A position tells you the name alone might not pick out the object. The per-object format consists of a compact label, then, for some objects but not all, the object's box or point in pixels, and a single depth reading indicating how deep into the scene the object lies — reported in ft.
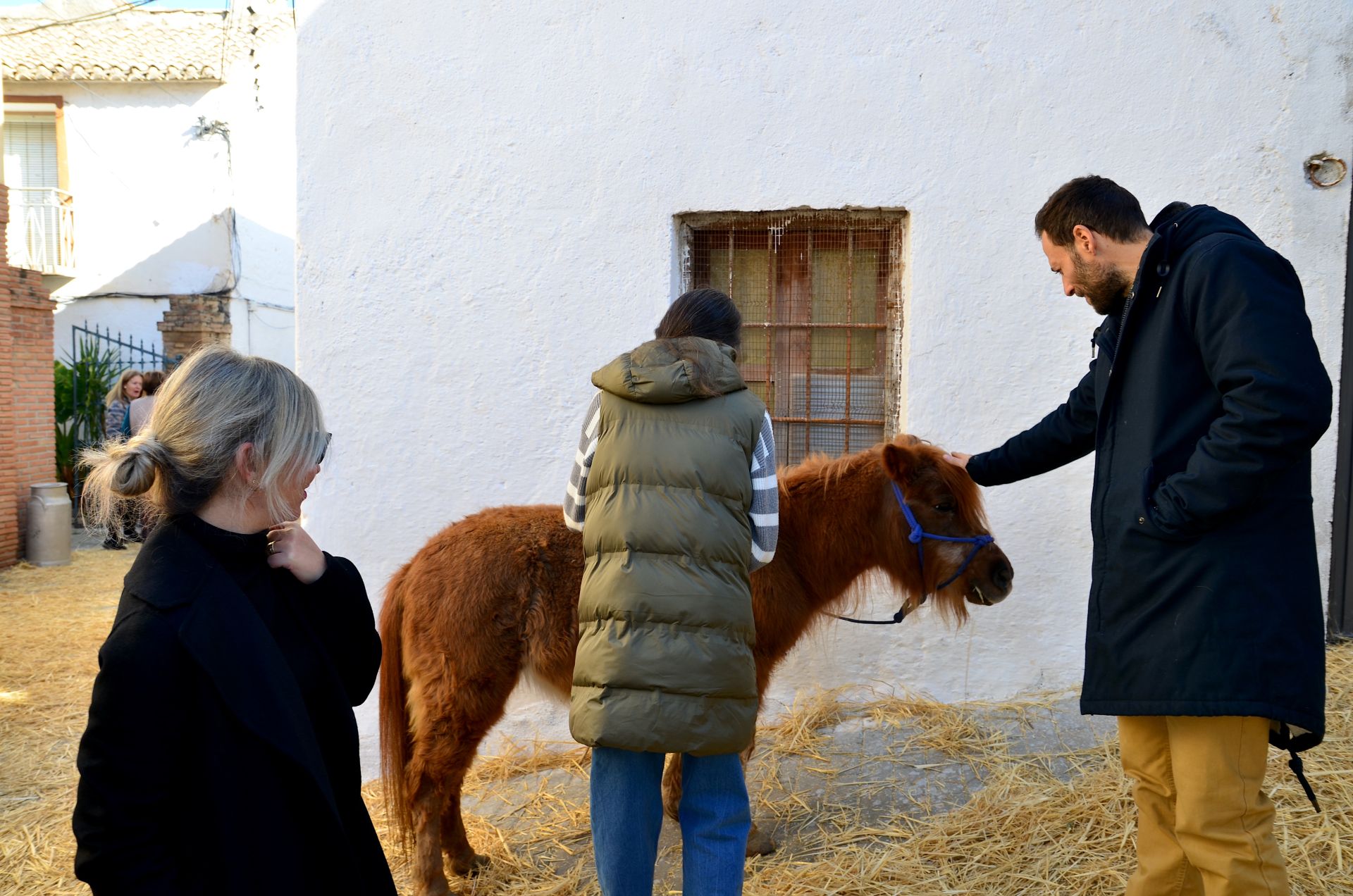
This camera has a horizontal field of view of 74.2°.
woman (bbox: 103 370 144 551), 37.45
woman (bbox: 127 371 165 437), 36.47
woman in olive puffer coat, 7.64
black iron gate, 46.09
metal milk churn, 35.45
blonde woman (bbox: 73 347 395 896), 4.68
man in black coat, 6.91
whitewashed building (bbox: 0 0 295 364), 58.08
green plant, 45.11
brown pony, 11.37
